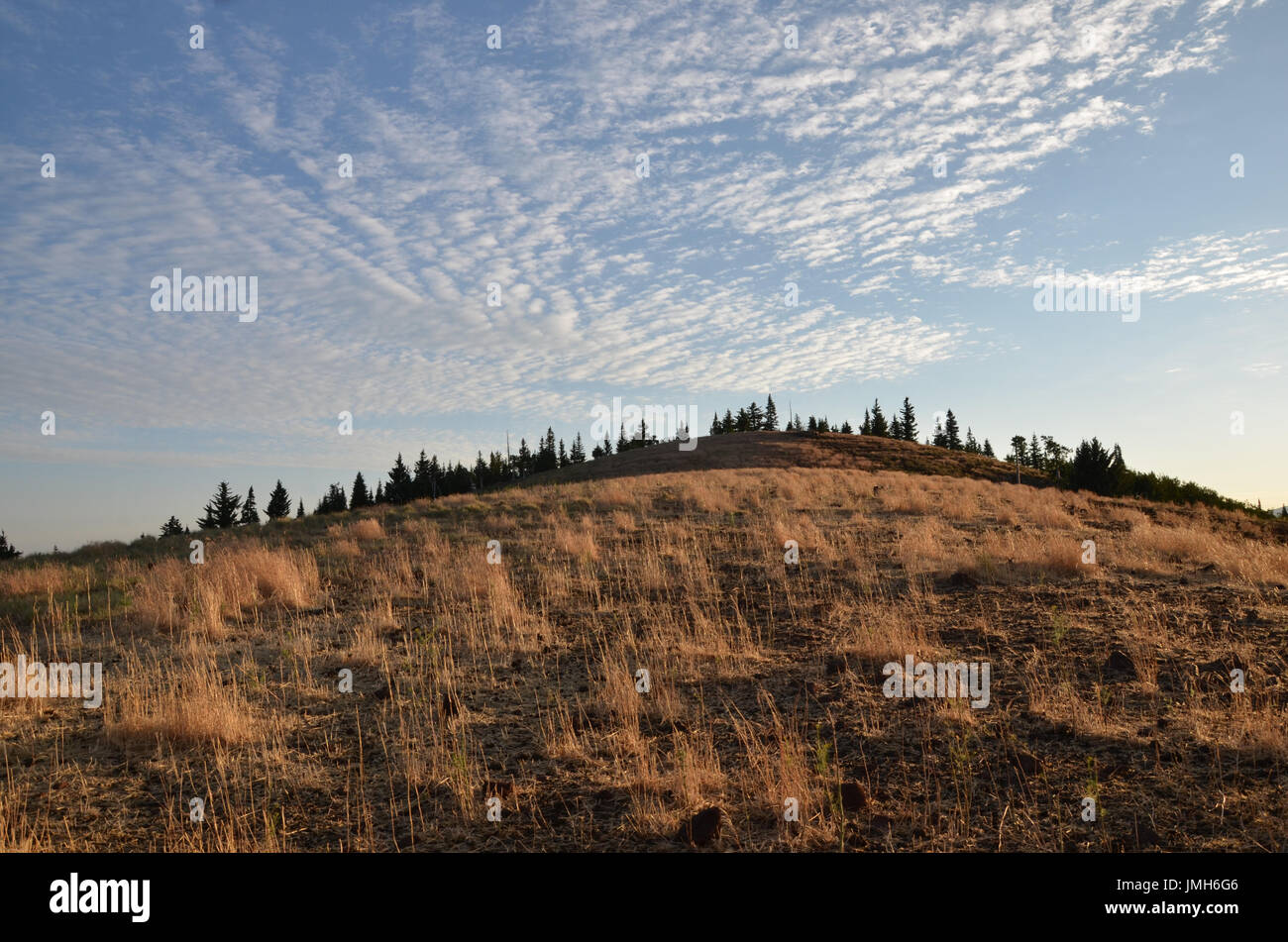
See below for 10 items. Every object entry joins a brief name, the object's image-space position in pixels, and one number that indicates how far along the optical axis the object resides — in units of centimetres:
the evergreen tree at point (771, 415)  10131
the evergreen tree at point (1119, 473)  3631
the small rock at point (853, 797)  423
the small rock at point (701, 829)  390
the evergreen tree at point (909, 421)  9688
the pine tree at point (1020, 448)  7786
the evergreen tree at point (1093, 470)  3603
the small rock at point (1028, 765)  461
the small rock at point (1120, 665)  639
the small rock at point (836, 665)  666
